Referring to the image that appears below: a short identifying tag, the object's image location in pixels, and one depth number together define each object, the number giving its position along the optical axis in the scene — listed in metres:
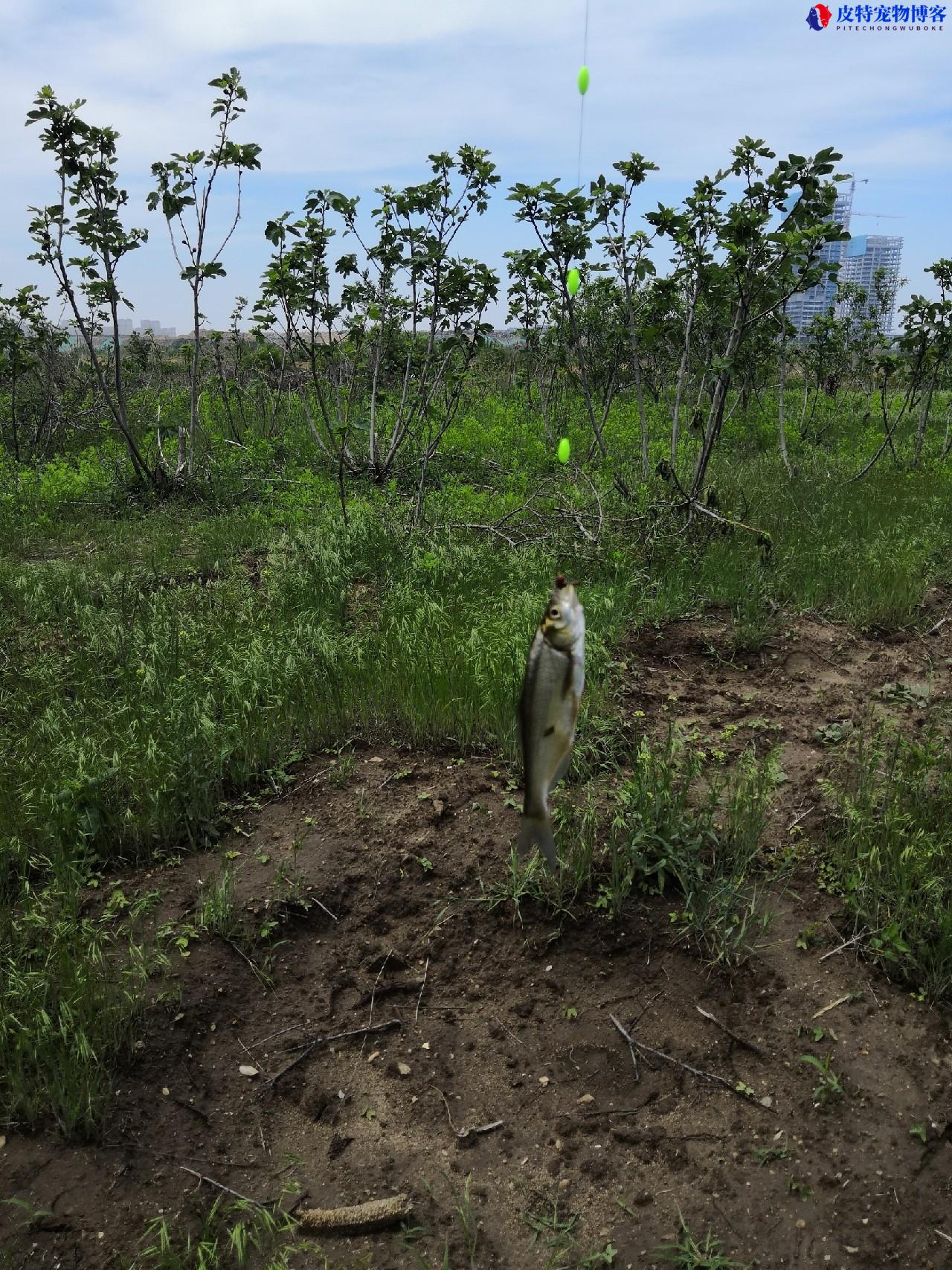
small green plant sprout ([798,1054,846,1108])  2.35
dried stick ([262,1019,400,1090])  2.54
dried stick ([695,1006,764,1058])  2.52
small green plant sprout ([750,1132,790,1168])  2.21
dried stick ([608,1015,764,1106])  2.40
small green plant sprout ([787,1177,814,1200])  2.12
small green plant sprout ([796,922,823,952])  2.82
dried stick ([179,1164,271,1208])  2.16
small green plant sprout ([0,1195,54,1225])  2.09
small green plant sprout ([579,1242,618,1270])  2.02
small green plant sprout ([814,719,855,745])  4.04
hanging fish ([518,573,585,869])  1.16
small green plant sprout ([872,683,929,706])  4.48
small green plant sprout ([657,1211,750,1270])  1.98
